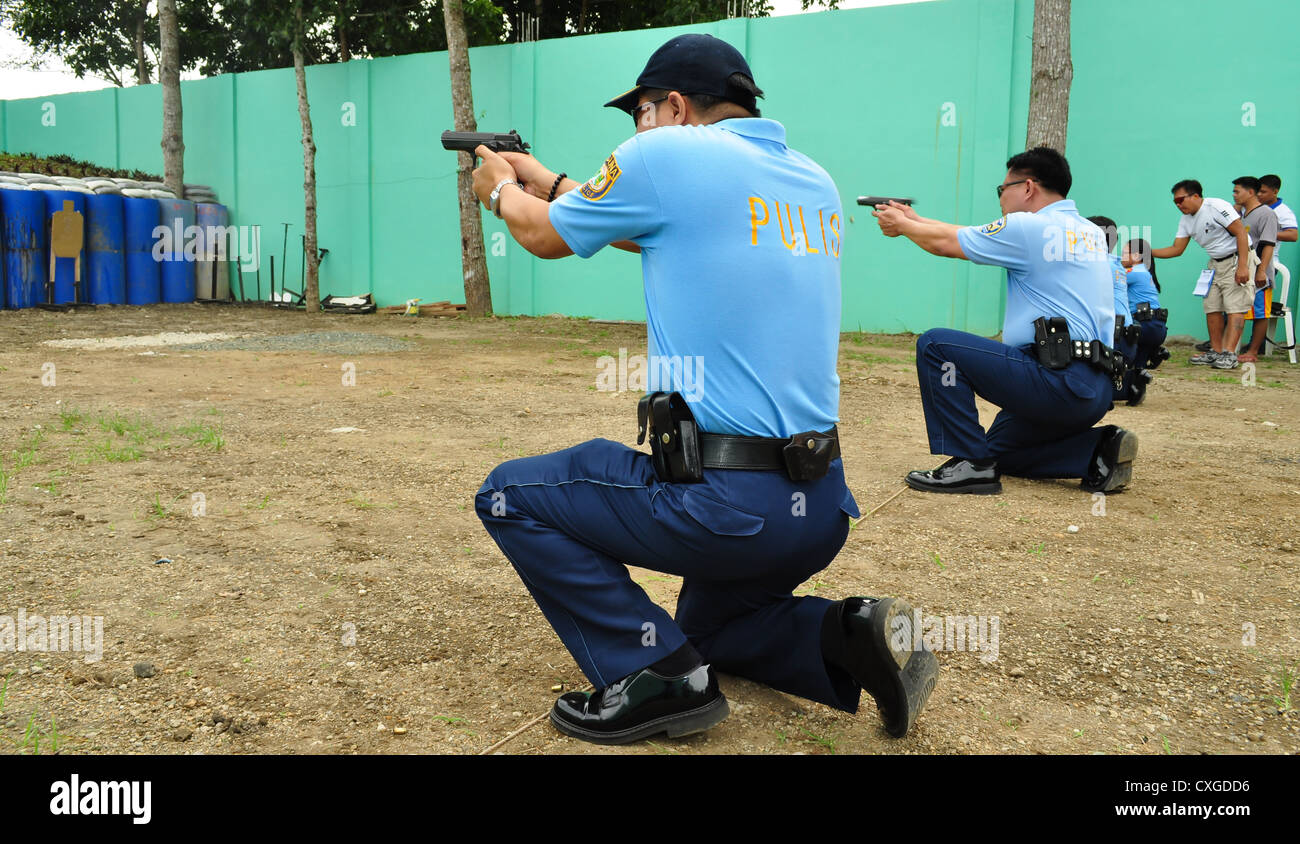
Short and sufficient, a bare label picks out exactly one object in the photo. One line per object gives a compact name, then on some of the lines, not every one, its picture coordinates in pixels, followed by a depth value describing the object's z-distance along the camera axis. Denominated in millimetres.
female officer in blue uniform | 7895
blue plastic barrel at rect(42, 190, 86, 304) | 13789
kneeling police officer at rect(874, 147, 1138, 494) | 4539
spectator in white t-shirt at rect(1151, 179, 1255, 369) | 9508
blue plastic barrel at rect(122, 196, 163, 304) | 14922
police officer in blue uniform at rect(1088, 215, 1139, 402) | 6061
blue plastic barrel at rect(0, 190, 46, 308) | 13188
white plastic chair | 10156
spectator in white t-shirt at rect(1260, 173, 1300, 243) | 9773
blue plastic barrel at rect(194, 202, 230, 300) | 16516
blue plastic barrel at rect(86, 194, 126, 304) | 14320
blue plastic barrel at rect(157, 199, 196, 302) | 15711
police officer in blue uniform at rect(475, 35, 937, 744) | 2092
